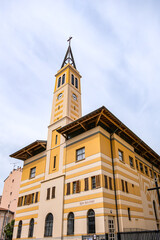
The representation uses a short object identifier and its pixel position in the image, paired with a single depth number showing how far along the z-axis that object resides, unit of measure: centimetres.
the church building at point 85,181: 2192
